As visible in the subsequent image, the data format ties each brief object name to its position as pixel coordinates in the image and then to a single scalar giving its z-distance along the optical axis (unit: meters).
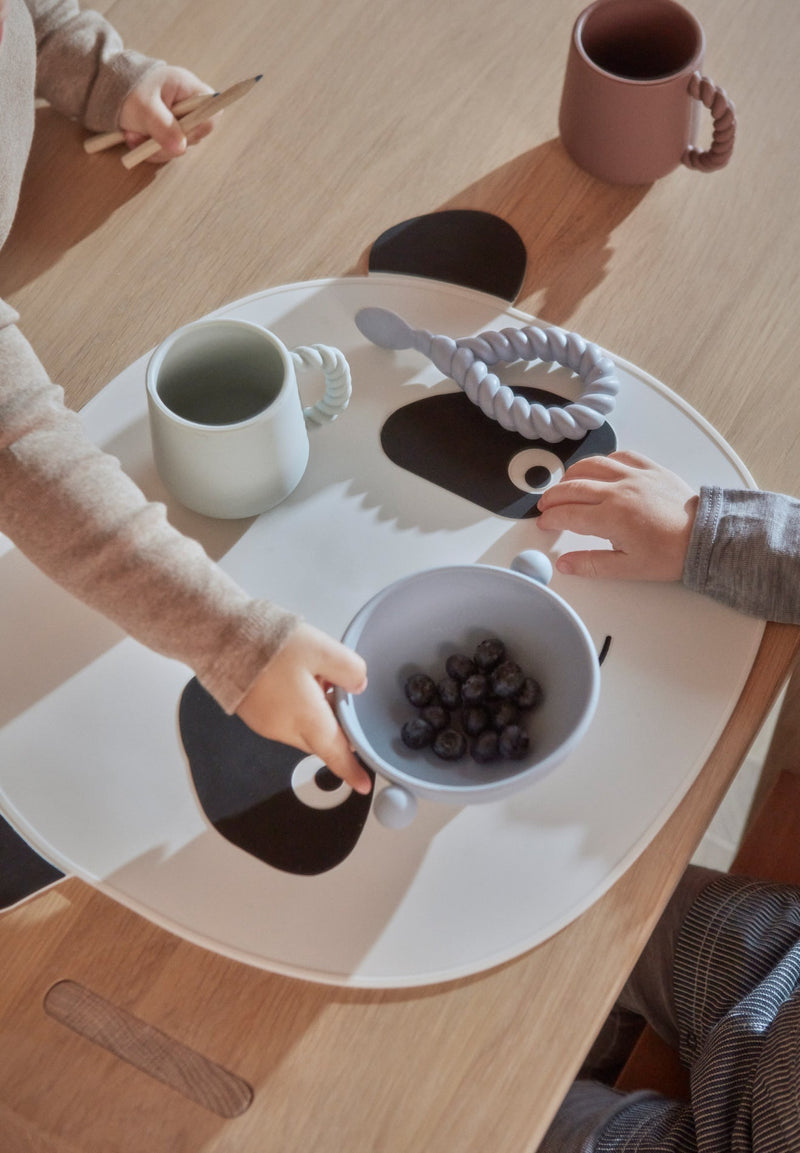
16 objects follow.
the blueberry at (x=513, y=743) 0.56
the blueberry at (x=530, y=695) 0.58
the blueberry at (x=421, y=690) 0.58
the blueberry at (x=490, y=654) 0.59
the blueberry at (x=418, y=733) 0.57
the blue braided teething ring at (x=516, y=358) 0.69
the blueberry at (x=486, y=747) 0.57
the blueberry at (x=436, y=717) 0.58
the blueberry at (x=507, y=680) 0.58
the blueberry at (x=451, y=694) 0.58
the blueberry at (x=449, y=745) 0.57
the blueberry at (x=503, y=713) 0.58
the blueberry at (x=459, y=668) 0.59
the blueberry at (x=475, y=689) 0.58
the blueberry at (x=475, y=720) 0.58
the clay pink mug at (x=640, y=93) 0.73
